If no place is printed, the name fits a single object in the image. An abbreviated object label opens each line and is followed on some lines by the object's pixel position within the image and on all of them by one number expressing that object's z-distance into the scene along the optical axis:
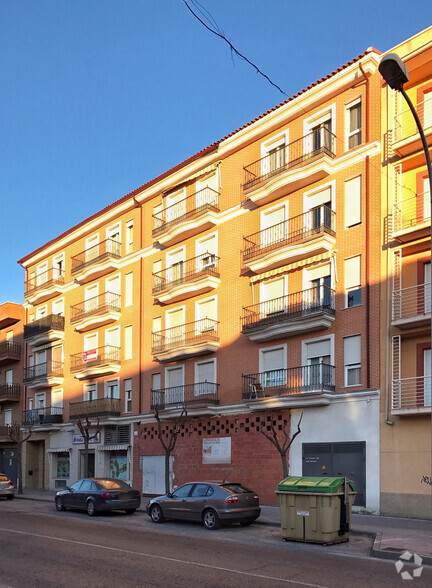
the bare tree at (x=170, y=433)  26.34
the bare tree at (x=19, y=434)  37.49
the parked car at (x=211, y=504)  17.16
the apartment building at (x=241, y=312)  22.89
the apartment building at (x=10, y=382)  42.25
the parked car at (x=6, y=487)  29.30
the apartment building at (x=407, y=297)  20.05
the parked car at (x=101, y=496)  20.97
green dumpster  14.38
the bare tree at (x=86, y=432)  31.25
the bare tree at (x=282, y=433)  22.12
